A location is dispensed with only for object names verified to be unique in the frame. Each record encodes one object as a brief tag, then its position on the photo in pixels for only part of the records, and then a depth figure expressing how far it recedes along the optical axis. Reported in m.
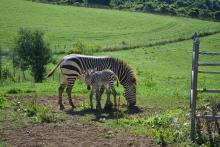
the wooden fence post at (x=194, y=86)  13.02
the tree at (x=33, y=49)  39.47
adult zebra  18.98
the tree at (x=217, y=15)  103.39
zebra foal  17.33
